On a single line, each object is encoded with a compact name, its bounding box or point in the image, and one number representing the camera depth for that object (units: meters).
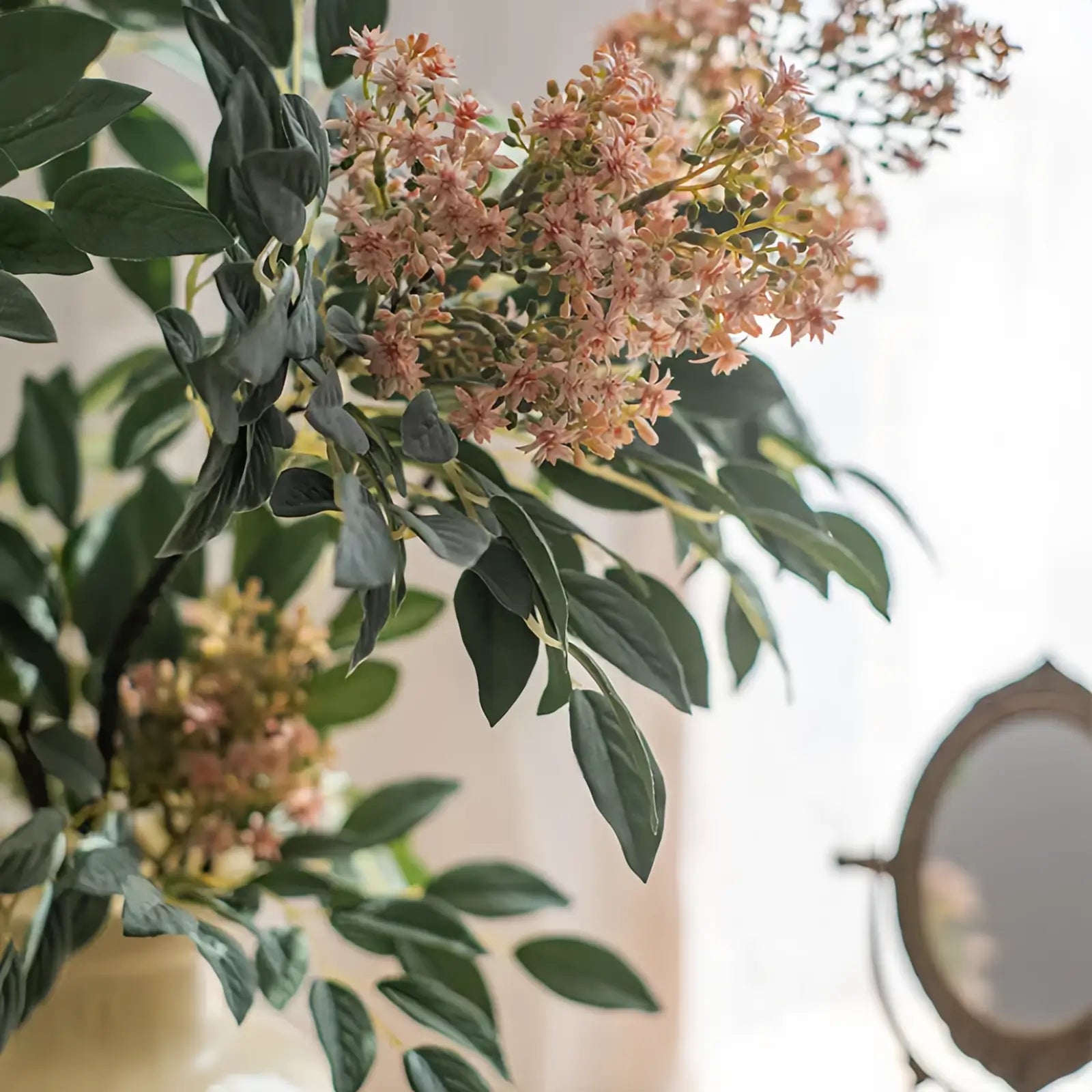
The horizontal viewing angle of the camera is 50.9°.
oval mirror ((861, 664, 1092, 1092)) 0.62
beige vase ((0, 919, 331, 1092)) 0.52
